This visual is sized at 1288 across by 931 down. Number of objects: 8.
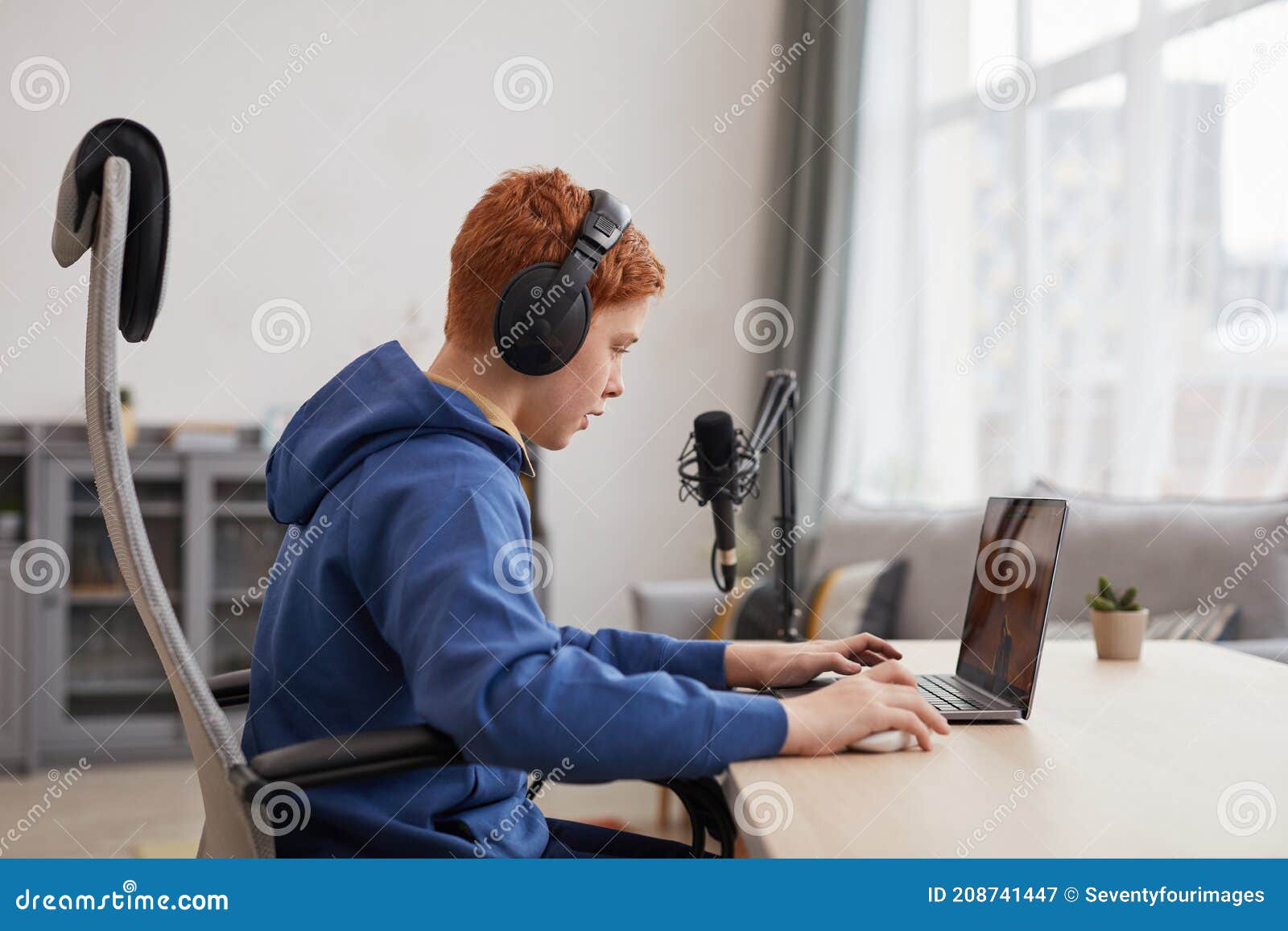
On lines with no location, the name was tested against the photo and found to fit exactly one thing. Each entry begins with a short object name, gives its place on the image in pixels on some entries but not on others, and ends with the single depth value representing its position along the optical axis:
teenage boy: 0.84
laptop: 1.14
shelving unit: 3.35
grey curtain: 3.88
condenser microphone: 1.46
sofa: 2.29
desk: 0.78
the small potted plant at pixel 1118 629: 1.57
